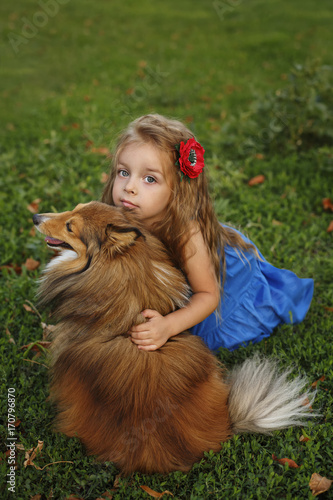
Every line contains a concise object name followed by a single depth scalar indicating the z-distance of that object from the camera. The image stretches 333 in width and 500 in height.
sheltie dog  2.02
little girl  2.43
